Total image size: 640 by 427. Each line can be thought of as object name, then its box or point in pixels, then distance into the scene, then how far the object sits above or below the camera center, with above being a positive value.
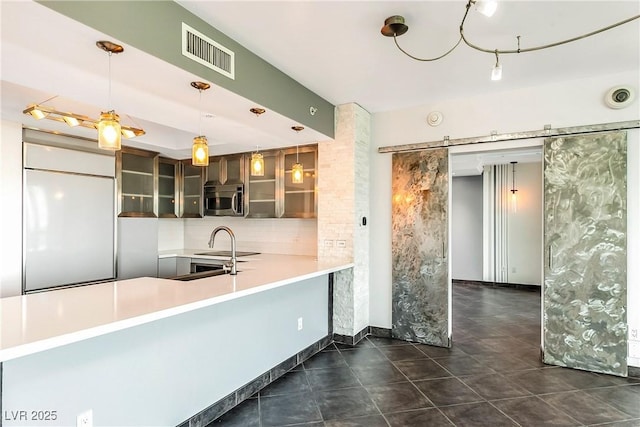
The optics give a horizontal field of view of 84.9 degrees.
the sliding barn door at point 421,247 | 3.80 -0.35
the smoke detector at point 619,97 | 3.02 +1.04
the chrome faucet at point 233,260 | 2.90 -0.38
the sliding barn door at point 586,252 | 3.04 -0.33
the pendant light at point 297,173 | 3.58 +0.44
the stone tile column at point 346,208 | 3.85 +0.08
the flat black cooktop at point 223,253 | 4.87 -0.54
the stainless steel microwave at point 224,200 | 4.82 +0.22
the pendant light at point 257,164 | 3.14 +0.46
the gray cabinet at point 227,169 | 4.88 +0.66
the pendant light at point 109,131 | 1.86 +0.45
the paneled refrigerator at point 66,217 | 3.48 -0.02
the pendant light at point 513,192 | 7.02 +0.48
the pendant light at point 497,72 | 2.04 +0.84
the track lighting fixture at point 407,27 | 1.65 +1.20
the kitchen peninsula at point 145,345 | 1.54 -0.76
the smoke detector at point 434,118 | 3.81 +1.07
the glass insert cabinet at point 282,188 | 4.28 +0.35
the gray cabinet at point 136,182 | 4.42 +0.45
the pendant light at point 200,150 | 2.39 +0.45
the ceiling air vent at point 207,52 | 2.08 +1.04
